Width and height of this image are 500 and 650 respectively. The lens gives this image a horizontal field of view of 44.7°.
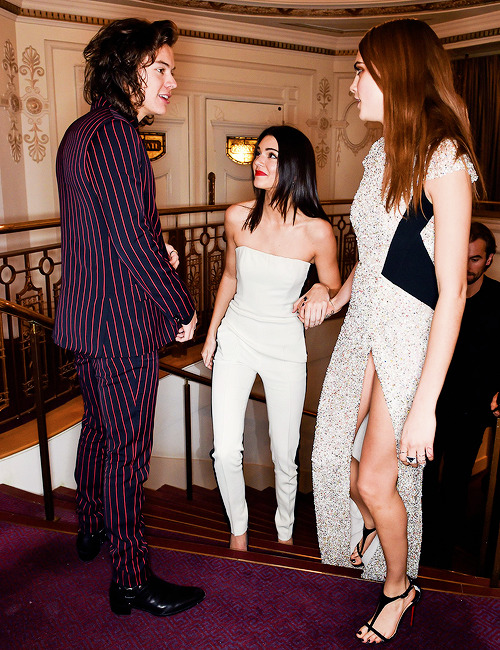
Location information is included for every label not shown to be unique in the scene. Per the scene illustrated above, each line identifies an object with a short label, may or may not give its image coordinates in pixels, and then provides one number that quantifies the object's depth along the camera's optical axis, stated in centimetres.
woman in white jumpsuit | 232
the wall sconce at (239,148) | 726
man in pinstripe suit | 162
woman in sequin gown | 151
